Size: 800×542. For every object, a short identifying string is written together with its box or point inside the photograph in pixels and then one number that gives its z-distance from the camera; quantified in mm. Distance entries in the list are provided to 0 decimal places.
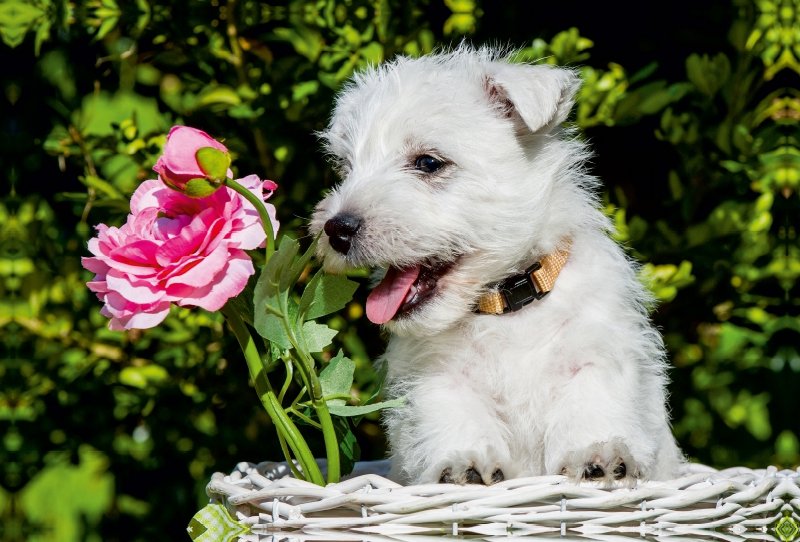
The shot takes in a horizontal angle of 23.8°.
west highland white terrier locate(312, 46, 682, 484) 1062
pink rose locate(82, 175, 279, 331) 1000
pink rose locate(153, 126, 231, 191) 997
